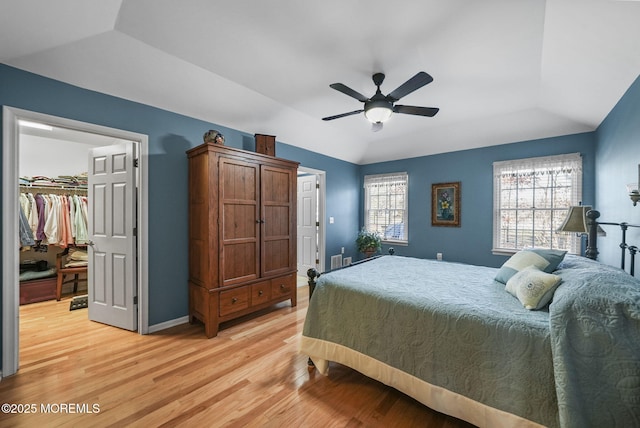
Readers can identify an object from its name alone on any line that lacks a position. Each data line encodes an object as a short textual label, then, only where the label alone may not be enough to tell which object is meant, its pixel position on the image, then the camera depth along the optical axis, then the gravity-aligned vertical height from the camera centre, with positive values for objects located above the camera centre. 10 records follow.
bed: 1.11 -0.72
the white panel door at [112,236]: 2.75 -0.28
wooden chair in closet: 3.69 -0.87
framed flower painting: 4.52 +0.15
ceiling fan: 2.14 +1.03
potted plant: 5.19 -0.63
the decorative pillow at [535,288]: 1.50 -0.47
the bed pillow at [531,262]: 1.91 -0.39
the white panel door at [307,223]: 4.96 -0.23
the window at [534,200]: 3.64 +0.19
